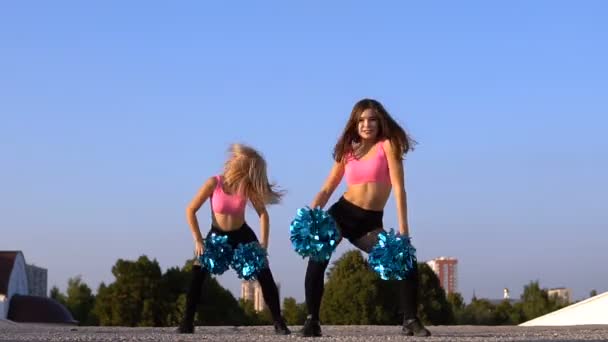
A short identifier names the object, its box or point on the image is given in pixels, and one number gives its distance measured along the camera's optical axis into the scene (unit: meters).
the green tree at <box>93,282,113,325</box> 50.59
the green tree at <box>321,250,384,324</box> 44.72
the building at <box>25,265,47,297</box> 86.86
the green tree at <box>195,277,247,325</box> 50.49
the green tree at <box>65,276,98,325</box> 74.06
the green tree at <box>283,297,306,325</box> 55.20
